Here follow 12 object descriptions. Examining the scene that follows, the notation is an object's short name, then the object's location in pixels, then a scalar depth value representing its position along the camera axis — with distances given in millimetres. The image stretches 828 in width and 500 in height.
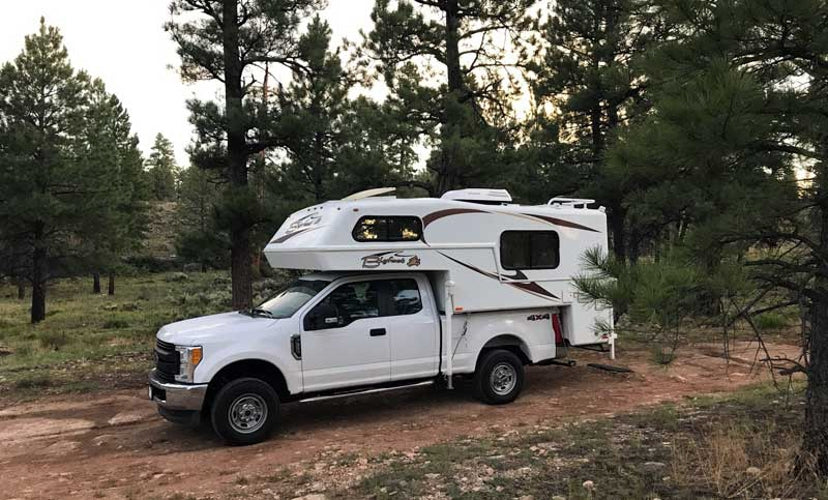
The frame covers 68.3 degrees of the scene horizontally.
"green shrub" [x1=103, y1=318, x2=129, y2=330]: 20969
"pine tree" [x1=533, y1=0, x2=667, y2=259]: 16094
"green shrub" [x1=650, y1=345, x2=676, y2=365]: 4554
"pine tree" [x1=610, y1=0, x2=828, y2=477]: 3689
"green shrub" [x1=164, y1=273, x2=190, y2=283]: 43609
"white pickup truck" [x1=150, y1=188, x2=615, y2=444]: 6840
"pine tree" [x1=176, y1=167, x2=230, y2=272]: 13492
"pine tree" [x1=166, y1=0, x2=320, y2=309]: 12938
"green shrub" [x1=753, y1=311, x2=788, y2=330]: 13949
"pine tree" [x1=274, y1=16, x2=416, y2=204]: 13320
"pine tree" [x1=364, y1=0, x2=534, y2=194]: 14414
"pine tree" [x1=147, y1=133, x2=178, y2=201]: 79938
